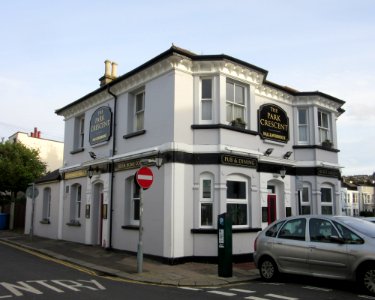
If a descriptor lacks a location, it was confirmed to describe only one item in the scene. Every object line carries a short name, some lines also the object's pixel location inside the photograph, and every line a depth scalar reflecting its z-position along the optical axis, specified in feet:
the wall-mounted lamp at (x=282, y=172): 53.73
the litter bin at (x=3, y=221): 95.09
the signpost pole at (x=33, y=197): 67.92
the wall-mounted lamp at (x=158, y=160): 43.99
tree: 98.17
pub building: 44.21
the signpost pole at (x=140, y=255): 36.22
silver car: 27.17
